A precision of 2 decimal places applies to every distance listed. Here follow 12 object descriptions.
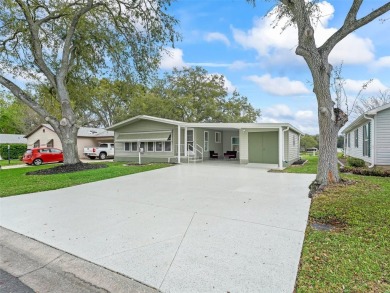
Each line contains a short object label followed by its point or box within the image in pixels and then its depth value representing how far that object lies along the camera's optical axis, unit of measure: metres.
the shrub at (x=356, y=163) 11.47
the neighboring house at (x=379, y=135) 11.05
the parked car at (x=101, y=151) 23.19
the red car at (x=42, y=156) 17.83
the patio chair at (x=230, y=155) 19.34
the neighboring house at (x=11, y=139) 31.73
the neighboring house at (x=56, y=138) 24.99
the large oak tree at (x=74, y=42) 13.00
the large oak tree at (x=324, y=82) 7.25
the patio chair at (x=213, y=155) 19.59
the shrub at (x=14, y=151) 25.39
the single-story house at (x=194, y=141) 15.36
